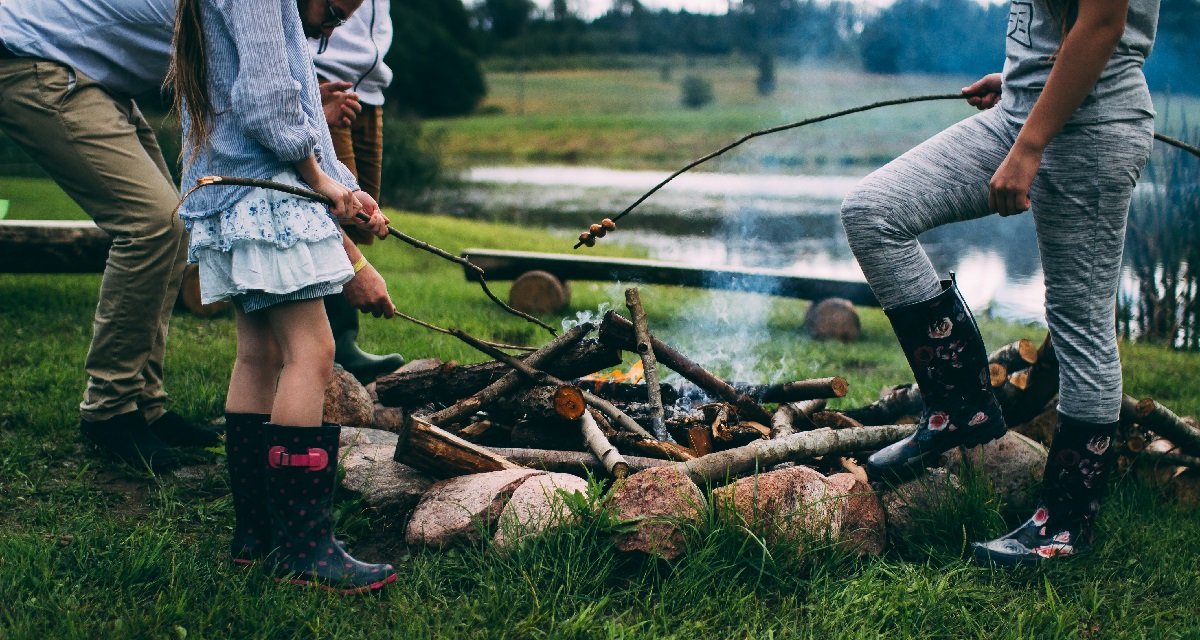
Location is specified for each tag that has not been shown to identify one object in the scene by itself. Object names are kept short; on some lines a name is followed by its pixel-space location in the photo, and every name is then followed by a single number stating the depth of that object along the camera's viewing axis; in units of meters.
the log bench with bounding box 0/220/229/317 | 6.36
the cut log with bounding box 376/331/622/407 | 3.66
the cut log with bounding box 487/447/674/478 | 3.26
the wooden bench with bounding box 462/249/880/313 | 7.21
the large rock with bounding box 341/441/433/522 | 3.17
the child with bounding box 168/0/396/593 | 2.46
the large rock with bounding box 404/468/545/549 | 2.86
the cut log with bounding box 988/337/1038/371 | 3.68
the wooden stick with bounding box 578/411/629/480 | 3.15
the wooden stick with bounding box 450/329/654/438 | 3.54
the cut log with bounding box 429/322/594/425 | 3.57
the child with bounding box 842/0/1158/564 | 2.70
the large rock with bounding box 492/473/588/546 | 2.75
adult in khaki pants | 3.42
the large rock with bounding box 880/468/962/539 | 3.07
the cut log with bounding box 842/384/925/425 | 3.81
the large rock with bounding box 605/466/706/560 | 2.71
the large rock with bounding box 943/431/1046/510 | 3.31
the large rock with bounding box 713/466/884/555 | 2.81
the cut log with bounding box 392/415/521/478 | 3.14
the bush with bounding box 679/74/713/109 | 27.90
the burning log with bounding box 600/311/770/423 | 3.67
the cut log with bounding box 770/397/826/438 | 3.62
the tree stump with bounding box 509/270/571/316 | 7.48
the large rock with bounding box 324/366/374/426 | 3.82
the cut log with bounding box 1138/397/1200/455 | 3.47
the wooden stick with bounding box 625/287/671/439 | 3.56
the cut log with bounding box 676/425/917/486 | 3.14
